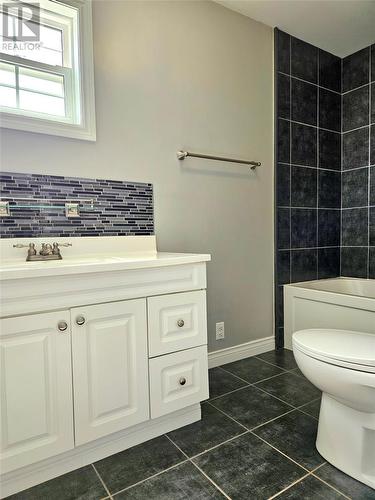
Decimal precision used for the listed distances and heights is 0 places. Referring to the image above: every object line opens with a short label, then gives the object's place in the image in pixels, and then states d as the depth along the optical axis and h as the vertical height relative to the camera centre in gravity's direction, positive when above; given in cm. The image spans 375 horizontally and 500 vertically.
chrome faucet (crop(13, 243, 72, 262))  147 -6
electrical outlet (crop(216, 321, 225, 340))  218 -64
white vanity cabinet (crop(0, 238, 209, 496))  109 -46
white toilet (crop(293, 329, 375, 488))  112 -58
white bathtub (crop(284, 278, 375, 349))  200 -48
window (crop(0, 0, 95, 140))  156 +87
